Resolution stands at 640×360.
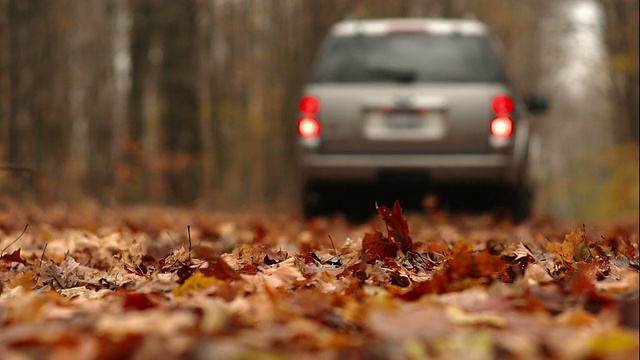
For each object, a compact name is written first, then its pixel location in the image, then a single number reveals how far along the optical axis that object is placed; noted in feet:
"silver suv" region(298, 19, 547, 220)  49.73
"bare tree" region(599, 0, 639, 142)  108.58
